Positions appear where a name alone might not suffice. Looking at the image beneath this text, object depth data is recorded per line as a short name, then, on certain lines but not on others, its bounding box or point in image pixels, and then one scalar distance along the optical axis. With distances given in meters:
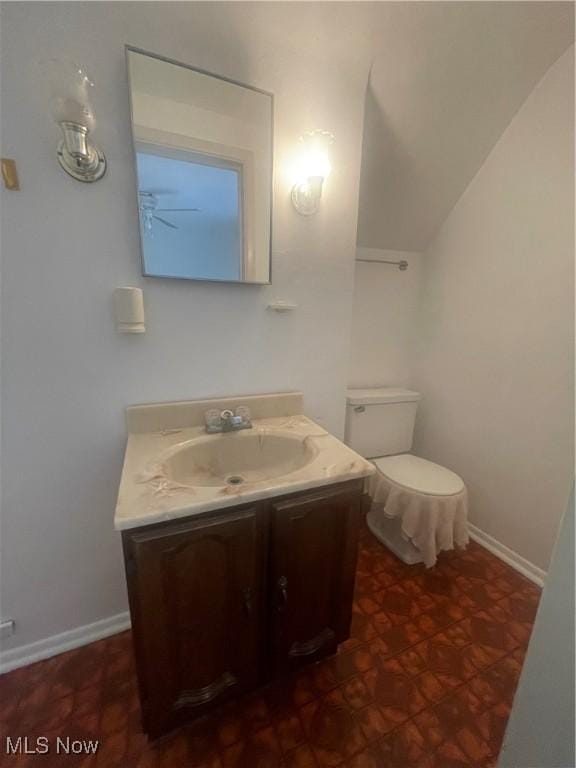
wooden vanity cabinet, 0.73
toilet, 1.46
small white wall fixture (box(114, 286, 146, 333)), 0.96
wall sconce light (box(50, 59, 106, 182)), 0.80
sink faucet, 1.12
